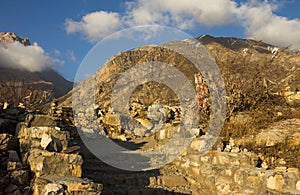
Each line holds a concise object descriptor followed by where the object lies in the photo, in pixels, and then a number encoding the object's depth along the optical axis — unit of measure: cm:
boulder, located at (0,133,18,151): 509
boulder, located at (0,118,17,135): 679
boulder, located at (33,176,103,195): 401
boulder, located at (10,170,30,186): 435
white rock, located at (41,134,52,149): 507
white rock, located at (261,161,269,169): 613
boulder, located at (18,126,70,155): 512
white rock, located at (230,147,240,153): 670
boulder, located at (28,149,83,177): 458
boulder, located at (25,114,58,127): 714
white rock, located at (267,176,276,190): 552
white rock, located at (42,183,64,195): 393
